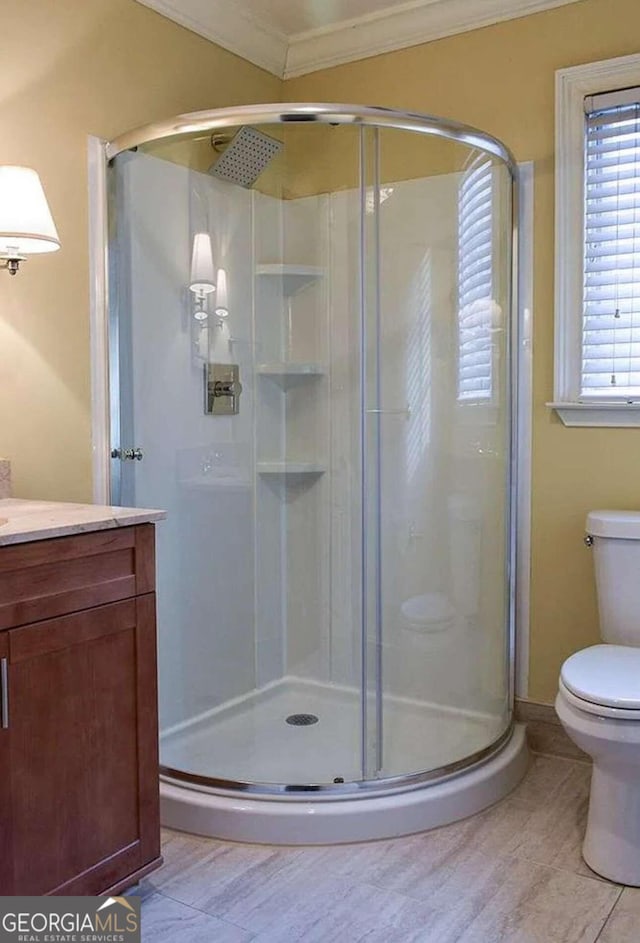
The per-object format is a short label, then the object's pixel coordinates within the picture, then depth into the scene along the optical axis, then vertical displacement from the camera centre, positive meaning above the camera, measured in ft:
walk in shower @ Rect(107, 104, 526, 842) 7.75 +0.08
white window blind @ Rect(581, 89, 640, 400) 8.10 +1.75
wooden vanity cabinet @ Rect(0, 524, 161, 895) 5.08 -1.86
